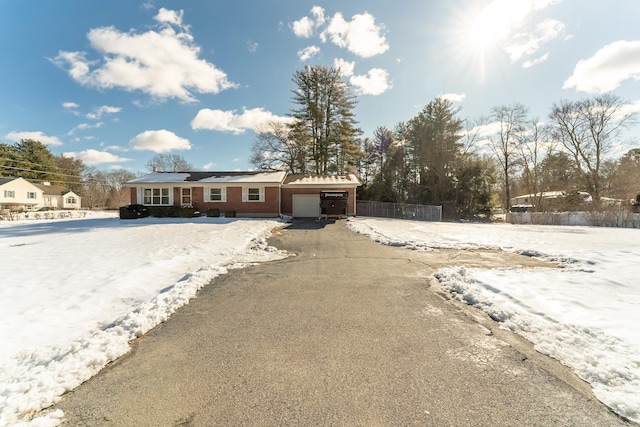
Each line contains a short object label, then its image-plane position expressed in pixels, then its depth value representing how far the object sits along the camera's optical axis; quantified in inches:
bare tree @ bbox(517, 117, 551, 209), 1171.9
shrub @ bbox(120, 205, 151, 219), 779.3
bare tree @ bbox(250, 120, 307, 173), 1186.6
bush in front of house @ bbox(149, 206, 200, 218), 808.4
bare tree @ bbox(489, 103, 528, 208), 1173.7
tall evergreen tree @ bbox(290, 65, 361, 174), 1118.4
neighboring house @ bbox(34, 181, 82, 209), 1756.9
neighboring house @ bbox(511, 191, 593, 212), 1083.9
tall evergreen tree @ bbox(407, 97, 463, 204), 1073.5
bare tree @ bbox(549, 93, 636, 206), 1045.8
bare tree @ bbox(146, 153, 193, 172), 1963.6
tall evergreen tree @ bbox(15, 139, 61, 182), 1764.0
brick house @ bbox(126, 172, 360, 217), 832.3
